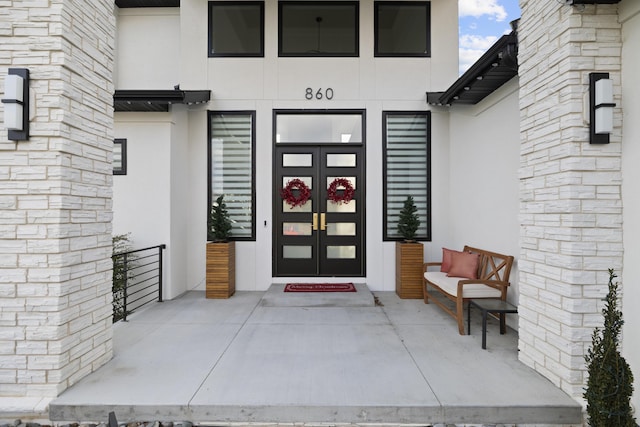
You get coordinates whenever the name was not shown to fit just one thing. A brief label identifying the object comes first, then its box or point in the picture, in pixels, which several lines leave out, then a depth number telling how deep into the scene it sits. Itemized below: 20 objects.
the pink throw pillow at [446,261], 4.60
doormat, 5.14
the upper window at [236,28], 5.59
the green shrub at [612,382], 1.84
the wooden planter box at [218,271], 4.99
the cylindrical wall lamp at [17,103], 2.23
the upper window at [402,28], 5.61
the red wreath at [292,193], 5.53
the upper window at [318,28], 5.61
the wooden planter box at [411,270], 5.02
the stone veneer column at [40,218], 2.30
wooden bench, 3.57
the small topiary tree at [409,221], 5.16
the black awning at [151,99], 4.55
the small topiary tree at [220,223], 5.07
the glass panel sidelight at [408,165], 5.62
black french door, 5.60
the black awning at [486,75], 3.19
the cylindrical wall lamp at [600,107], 2.21
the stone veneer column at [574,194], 2.29
